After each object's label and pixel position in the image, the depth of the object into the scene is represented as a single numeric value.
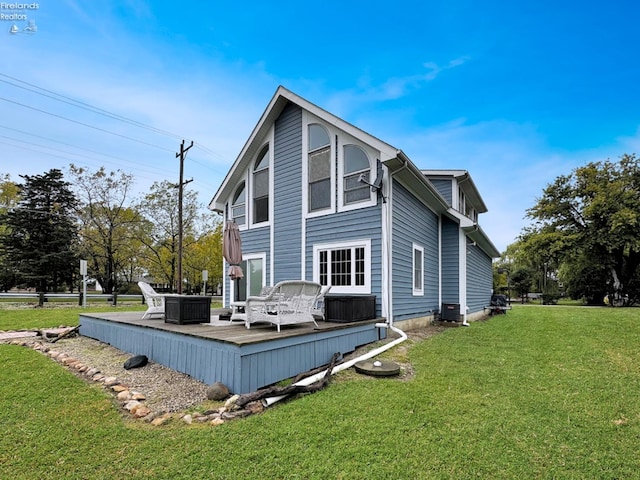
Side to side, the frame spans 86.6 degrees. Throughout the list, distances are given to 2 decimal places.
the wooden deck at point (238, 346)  4.24
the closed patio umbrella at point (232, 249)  7.24
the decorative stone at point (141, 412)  3.55
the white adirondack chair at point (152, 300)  7.16
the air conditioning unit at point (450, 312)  10.48
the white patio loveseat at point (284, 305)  5.36
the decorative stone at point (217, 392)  3.98
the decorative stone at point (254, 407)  3.63
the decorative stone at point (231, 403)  3.69
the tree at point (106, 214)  21.81
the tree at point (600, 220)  22.23
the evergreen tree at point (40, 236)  22.83
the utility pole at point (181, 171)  14.52
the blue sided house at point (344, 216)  7.75
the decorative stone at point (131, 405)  3.68
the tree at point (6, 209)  23.75
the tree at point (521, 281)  37.18
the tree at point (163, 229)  21.77
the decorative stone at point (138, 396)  4.01
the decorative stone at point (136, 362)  5.51
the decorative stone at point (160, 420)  3.35
